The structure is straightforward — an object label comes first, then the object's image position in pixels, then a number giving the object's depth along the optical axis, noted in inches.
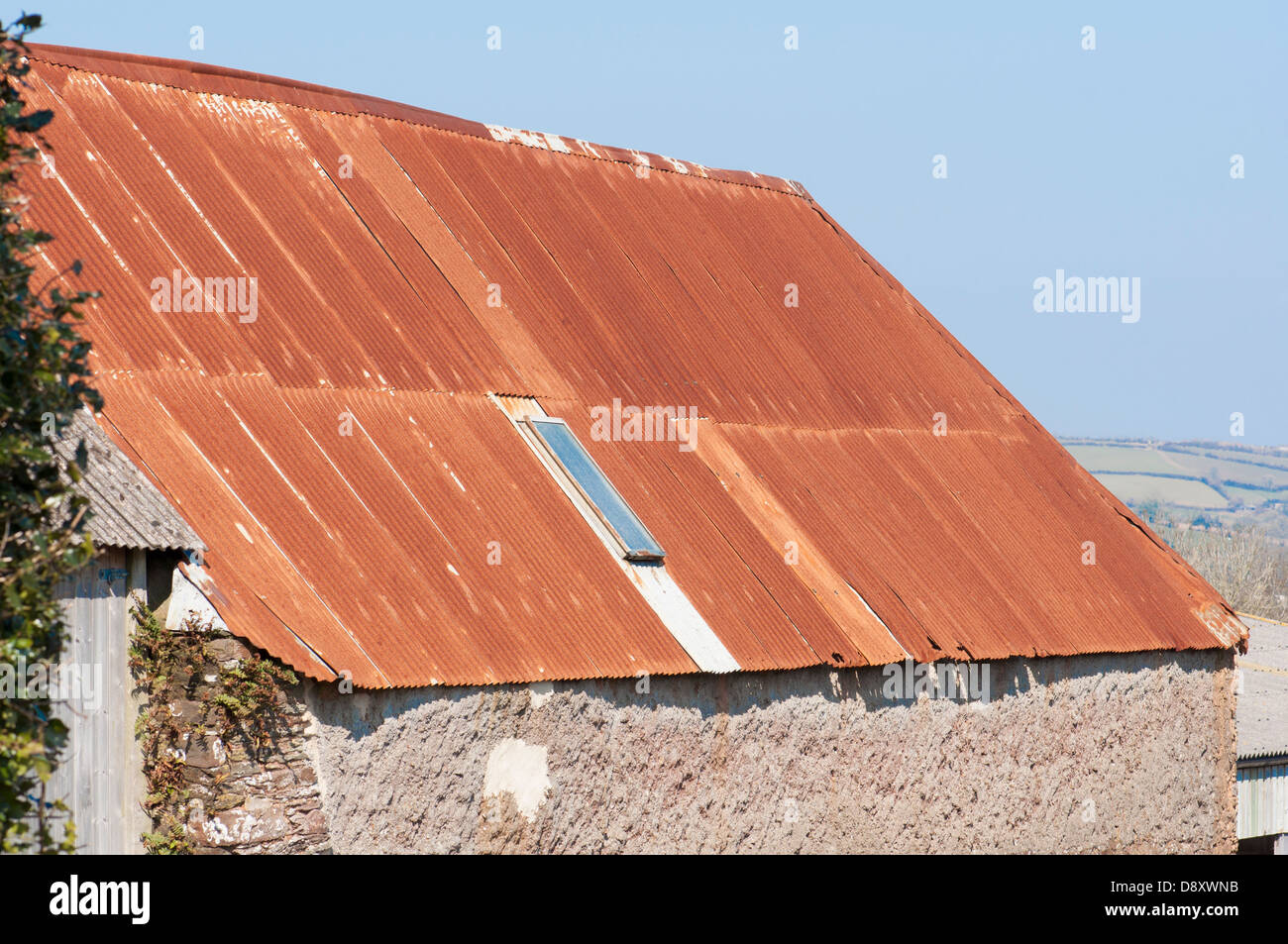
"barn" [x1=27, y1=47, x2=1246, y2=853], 862.5
